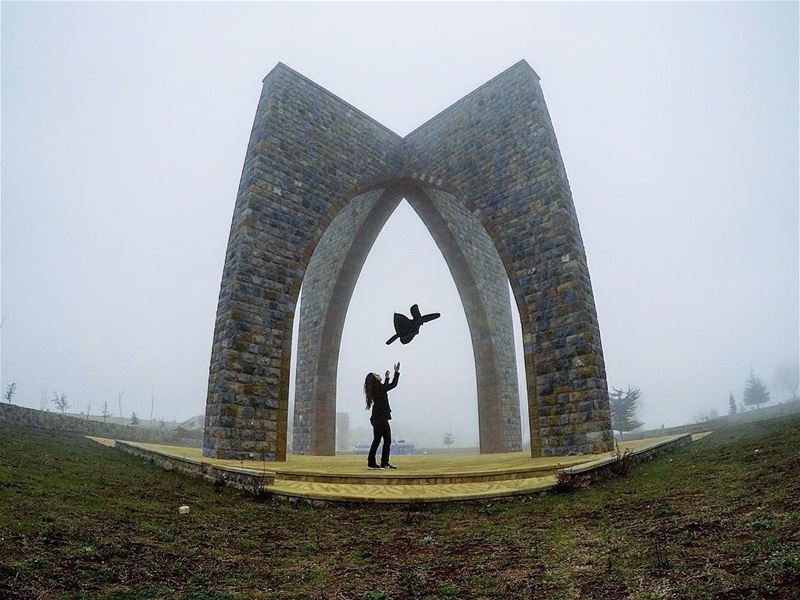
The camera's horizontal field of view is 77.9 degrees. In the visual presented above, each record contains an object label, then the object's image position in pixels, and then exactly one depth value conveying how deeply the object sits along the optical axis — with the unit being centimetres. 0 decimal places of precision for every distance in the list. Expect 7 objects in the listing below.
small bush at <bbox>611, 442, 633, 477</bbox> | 710
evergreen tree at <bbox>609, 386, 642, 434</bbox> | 3406
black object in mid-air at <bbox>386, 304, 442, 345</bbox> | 1091
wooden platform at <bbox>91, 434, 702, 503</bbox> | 596
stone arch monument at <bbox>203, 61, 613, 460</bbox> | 1095
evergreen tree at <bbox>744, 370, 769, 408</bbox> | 4616
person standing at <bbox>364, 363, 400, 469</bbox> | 793
